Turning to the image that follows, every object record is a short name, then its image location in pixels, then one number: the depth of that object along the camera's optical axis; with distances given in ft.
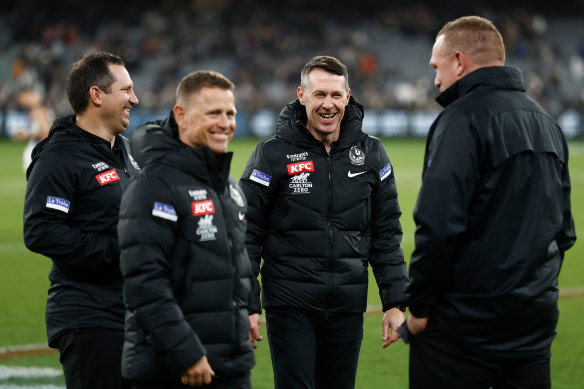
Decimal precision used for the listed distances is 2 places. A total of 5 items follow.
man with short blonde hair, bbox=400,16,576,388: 21.75
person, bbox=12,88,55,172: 127.85
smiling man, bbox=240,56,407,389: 28.96
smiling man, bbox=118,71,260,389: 20.65
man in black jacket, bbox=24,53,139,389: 25.75
